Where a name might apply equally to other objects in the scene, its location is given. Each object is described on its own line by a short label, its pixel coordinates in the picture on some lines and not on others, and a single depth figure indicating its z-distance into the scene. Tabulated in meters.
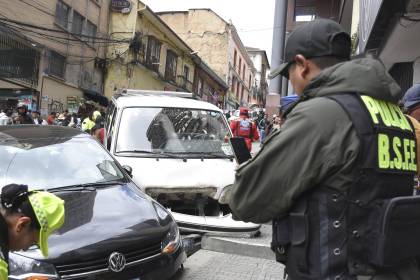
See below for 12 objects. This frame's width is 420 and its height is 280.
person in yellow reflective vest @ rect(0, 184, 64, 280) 1.75
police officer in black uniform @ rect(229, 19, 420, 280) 1.64
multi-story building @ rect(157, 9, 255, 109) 40.22
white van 5.50
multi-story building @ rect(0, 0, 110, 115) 16.48
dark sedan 3.31
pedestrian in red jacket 9.74
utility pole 17.41
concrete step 5.19
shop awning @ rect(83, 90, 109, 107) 22.22
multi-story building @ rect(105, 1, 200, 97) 24.61
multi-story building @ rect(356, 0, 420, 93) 6.06
